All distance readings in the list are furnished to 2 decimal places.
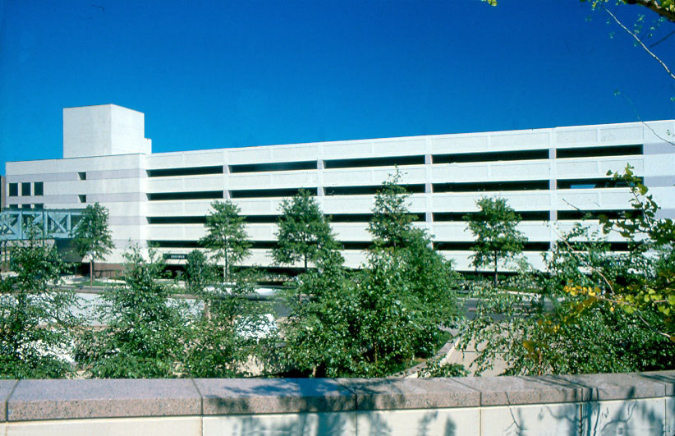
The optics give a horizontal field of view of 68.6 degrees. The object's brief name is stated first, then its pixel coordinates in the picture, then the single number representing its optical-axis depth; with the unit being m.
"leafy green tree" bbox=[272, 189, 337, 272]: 37.88
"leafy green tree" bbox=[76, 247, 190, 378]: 6.32
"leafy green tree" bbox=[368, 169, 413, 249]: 29.38
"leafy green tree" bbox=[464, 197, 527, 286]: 31.36
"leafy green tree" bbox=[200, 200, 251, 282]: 39.59
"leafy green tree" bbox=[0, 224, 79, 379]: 6.27
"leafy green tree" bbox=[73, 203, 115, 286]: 42.09
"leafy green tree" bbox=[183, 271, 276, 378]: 6.73
